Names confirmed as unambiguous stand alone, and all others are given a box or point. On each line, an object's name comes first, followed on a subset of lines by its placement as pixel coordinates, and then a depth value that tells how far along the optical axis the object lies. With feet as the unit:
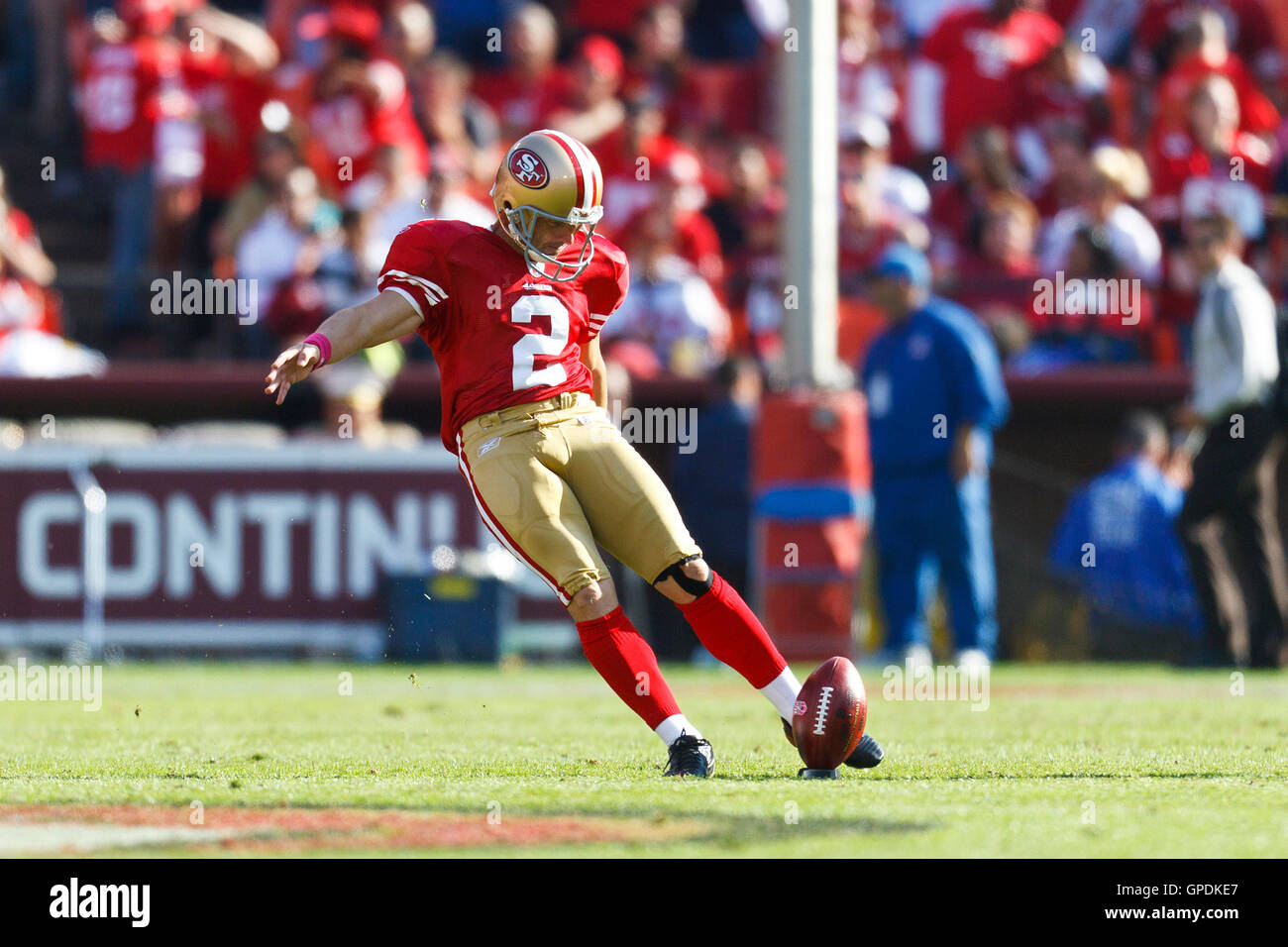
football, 20.63
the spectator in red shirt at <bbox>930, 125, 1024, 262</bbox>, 48.39
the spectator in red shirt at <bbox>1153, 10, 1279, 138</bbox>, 49.78
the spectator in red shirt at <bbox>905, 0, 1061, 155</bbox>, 51.72
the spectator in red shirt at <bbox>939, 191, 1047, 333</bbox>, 45.50
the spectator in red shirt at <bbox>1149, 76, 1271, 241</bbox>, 47.03
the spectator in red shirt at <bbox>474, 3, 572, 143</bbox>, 51.57
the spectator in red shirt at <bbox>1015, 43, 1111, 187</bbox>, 50.75
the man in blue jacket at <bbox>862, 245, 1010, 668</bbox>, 39.32
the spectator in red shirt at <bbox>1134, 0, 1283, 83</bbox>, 54.08
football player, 20.89
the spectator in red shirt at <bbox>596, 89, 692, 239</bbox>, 47.80
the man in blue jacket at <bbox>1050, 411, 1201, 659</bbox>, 41.16
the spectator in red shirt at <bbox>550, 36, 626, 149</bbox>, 49.55
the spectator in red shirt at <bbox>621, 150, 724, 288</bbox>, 46.09
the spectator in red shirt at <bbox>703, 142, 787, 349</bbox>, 47.55
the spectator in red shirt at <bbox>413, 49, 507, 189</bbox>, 48.70
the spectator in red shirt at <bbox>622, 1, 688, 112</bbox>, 53.31
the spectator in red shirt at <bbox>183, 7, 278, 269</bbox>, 48.21
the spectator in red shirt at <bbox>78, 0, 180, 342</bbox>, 47.91
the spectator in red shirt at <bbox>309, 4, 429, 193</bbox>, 48.39
